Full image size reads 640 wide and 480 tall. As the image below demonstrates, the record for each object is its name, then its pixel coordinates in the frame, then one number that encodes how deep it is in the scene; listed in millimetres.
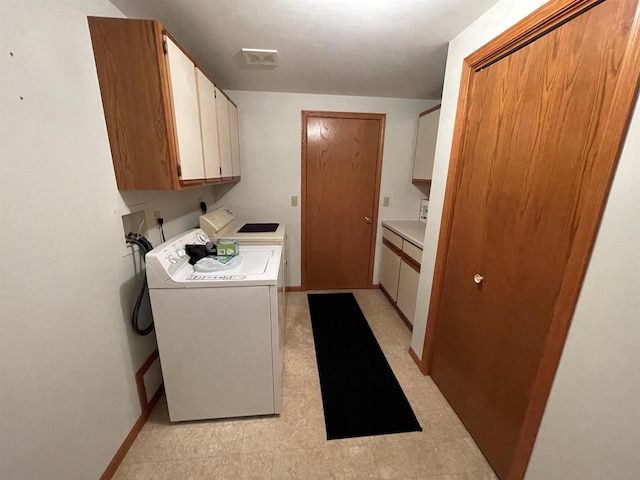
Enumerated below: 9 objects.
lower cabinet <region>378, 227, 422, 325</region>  2219
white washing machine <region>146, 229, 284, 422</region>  1248
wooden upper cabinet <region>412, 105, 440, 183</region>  2346
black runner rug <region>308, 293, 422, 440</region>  1482
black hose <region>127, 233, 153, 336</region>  1334
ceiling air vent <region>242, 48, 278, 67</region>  1651
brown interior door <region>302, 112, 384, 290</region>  2691
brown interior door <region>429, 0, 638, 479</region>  794
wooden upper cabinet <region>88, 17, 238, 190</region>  1076
